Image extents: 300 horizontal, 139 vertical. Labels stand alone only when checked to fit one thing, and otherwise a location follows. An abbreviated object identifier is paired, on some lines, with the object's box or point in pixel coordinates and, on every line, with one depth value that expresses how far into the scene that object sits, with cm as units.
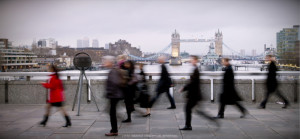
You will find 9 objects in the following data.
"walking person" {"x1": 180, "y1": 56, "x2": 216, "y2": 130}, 549
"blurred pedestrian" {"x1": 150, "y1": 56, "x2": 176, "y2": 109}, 709
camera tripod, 738
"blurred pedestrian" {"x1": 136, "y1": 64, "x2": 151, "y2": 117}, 677
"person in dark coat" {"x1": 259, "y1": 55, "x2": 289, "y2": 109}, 759
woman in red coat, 575
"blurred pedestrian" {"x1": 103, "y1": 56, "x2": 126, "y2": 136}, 507
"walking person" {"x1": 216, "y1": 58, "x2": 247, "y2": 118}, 632
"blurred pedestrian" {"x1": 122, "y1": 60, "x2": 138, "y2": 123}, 653
